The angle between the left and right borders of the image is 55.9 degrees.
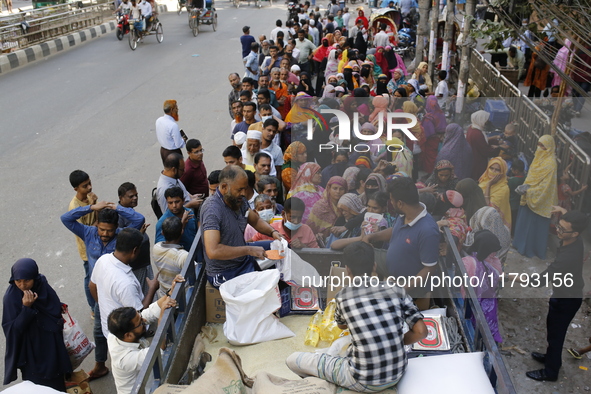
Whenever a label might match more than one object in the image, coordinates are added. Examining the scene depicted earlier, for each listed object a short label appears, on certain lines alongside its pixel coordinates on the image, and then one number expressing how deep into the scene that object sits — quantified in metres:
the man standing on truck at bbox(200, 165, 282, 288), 3.73
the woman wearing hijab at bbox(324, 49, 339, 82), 11.92
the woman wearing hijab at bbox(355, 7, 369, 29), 18.21
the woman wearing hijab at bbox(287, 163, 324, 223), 5.47
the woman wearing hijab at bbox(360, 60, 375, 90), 10.41
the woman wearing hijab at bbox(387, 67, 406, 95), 10.06
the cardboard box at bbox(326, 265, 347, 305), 4.02
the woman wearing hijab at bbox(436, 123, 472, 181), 6.98
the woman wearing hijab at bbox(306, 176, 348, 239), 5.20
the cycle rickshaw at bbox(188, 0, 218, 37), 20.88
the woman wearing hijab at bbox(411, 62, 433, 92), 10.36
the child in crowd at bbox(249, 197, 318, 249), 4.57
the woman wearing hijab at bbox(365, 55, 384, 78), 12.02
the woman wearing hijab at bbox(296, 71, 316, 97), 10.63
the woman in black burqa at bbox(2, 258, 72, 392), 3.69
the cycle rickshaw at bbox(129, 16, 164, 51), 17.56
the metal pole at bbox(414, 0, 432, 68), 14.02
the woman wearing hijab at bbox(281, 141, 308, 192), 6.25
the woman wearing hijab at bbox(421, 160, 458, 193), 5.88
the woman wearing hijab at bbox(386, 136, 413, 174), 6.55
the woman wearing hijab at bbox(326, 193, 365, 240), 4.97
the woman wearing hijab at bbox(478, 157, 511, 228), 5.91
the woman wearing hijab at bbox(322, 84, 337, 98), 8.77
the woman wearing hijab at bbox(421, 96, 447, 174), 7.85
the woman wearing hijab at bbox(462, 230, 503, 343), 4.37
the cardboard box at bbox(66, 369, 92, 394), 4.05
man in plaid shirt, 2.83
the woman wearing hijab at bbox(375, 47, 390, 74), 12.41
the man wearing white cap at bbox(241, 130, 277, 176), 6.48
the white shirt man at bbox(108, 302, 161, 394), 3.36
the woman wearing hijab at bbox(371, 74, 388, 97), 9.42
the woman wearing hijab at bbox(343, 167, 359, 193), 5.66
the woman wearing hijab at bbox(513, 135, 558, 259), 6.11
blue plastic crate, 9.09
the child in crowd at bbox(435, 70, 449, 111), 10.00
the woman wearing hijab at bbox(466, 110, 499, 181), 7.04
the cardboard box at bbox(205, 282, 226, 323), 4.04
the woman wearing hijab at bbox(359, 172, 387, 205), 5.54
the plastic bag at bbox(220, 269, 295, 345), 3.73
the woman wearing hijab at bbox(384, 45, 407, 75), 12.50
